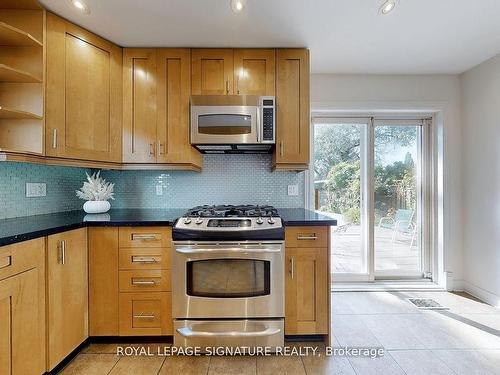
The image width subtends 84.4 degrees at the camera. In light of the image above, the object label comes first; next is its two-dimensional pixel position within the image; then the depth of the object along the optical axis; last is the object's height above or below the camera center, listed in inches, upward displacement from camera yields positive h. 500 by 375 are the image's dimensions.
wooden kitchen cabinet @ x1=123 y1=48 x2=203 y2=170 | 92.5 +29.0
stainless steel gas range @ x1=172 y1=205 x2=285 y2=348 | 74.7 -27.9
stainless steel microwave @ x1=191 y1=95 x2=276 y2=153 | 88.0 +22.2
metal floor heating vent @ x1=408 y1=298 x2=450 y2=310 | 103.2 -44.8
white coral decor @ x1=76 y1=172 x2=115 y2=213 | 90.1 -2.1
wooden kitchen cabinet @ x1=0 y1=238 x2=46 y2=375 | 52.4 -24.5
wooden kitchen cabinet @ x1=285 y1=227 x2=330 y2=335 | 77.5 -26.4
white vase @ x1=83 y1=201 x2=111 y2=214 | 89.9 -6.0
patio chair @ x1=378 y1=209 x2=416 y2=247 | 128.1 -15.8
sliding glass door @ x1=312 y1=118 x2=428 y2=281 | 125.4 -2.2
